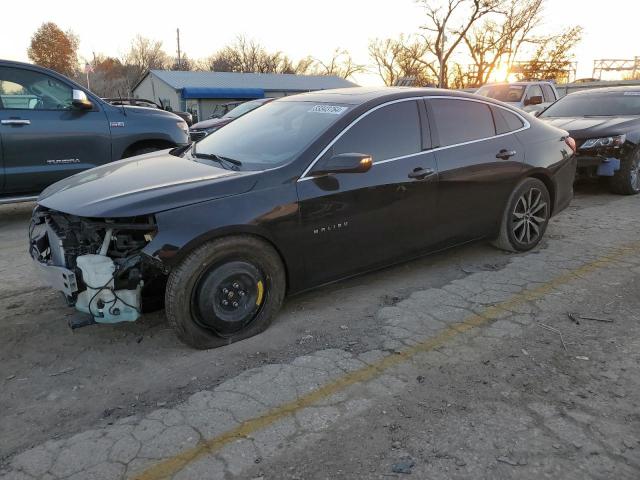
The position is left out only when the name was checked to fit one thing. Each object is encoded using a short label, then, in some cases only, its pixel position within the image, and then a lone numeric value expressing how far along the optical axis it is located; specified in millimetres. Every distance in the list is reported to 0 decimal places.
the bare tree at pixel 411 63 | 49209
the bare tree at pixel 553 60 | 45656
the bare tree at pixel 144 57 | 72938
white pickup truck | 13438
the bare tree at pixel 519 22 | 42875
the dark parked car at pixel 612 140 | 7617
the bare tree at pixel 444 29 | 40562
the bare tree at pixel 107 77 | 58781
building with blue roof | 36703
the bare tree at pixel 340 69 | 69562
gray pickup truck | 6234
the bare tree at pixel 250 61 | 66312
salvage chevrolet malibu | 3178
